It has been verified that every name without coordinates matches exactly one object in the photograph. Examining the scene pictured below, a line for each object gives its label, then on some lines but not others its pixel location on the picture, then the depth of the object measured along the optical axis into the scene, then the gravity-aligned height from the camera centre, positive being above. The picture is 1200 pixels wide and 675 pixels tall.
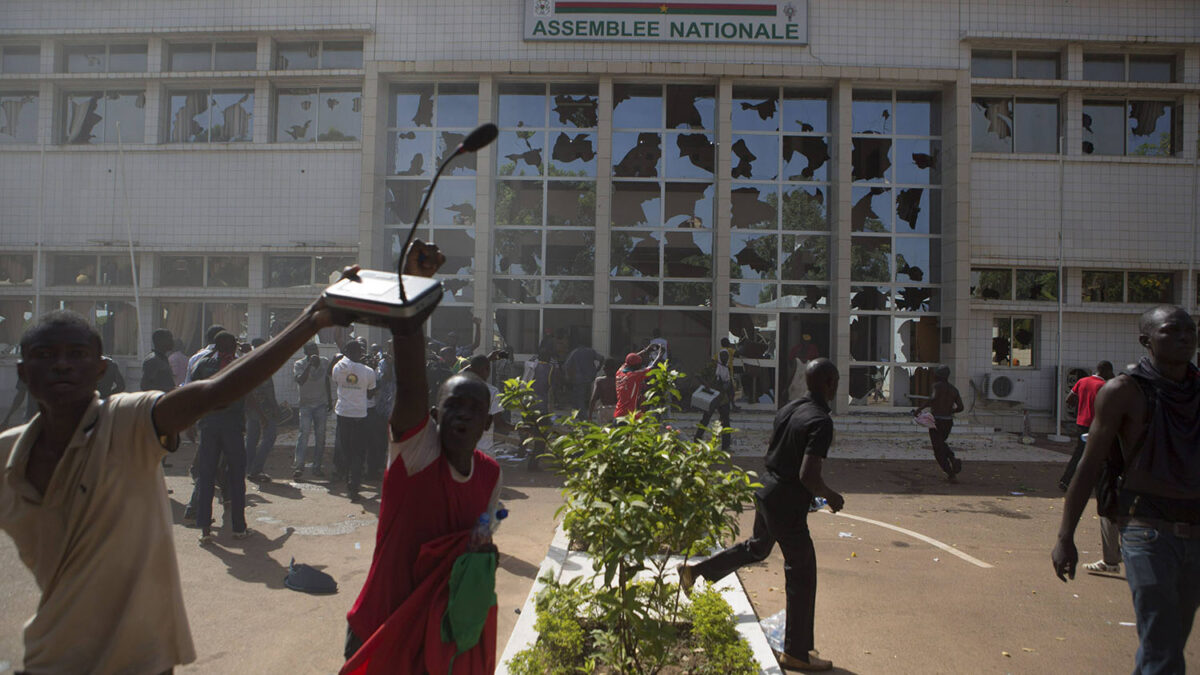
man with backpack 3.04 -0.56
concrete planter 4.05 -1.78
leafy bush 3.12 -0.73
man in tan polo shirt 2.01 -0.45
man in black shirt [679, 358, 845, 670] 4.26 -0.96
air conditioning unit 15.55 -0.66
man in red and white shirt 2.38 -0.63
